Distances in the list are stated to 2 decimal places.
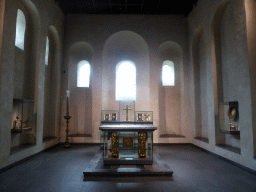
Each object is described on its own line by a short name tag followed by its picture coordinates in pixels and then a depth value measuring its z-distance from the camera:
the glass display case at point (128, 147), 4.53
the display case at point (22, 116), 5.02
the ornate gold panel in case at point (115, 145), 4.62
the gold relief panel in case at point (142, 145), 4.62
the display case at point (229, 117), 5.06
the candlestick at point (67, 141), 7.07
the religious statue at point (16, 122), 5.06
